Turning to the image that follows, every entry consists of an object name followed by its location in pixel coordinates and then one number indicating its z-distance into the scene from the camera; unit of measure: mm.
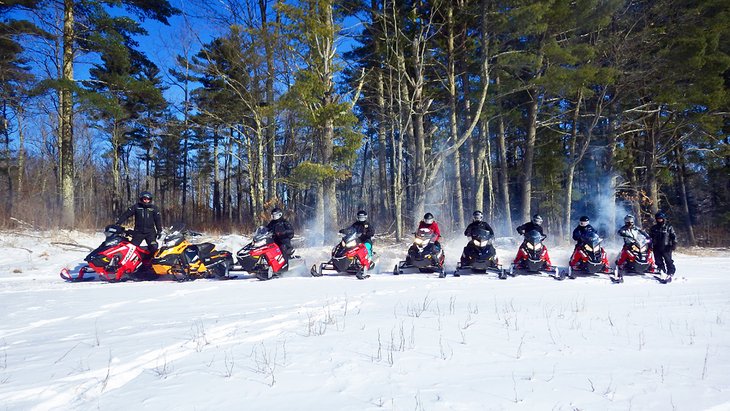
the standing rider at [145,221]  9180
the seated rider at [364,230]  10094
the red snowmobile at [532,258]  9383
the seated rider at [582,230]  9617
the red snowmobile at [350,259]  9258
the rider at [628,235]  9531
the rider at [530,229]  9602
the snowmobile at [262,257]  8805
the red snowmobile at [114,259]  8422
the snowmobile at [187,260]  8781
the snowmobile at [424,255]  9594
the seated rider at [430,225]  10039
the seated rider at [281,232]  9453
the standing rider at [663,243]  9555
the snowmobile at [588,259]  9117
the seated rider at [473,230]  9570
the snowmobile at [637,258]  9351
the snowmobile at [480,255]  9273
